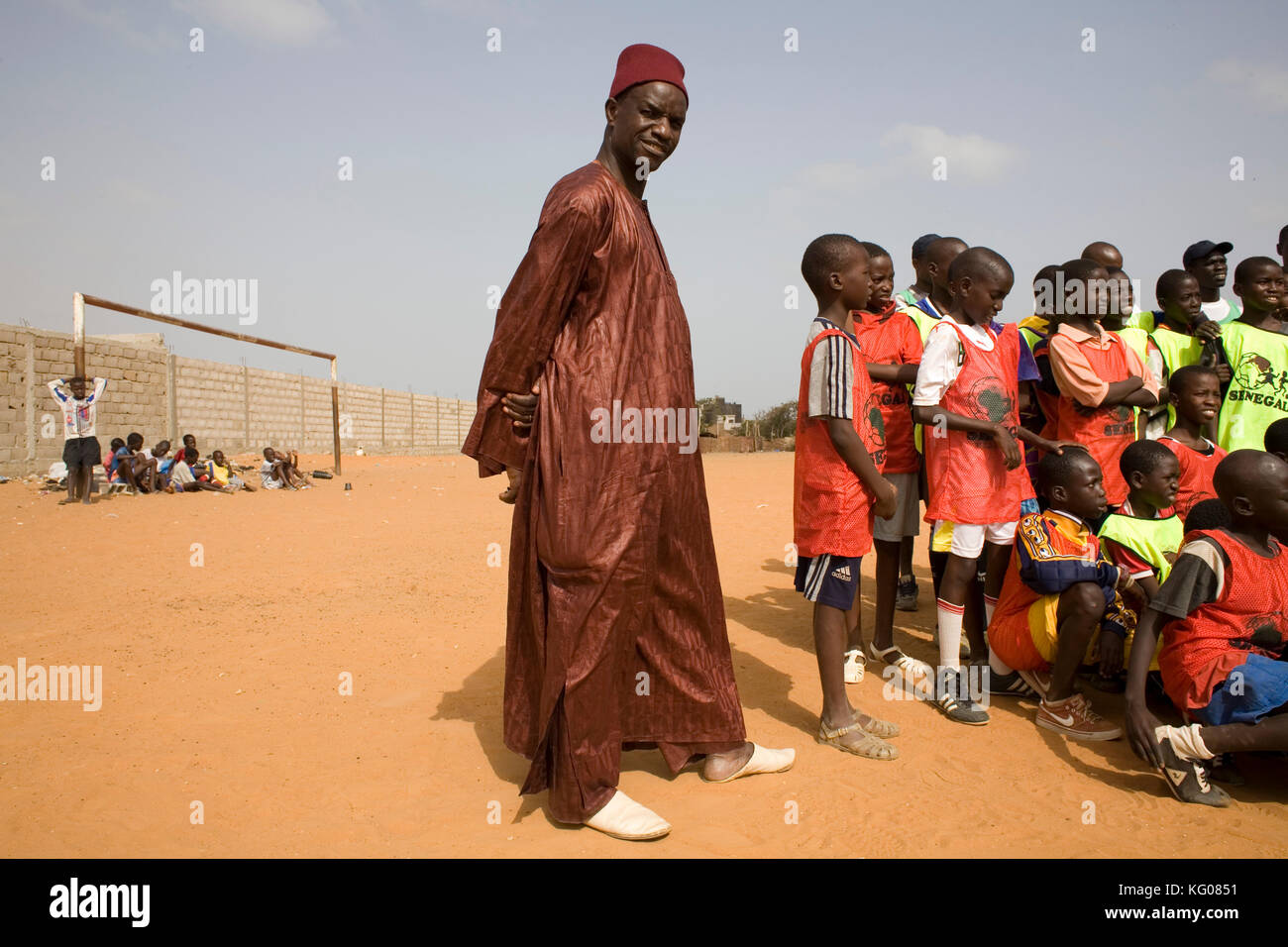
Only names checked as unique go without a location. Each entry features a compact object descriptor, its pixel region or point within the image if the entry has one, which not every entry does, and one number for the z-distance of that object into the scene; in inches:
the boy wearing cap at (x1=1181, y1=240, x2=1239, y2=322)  197.9
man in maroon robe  101.1
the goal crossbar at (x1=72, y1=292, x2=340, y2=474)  437.4
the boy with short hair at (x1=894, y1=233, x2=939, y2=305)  205.3
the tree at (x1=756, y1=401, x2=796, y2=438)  1552.7
